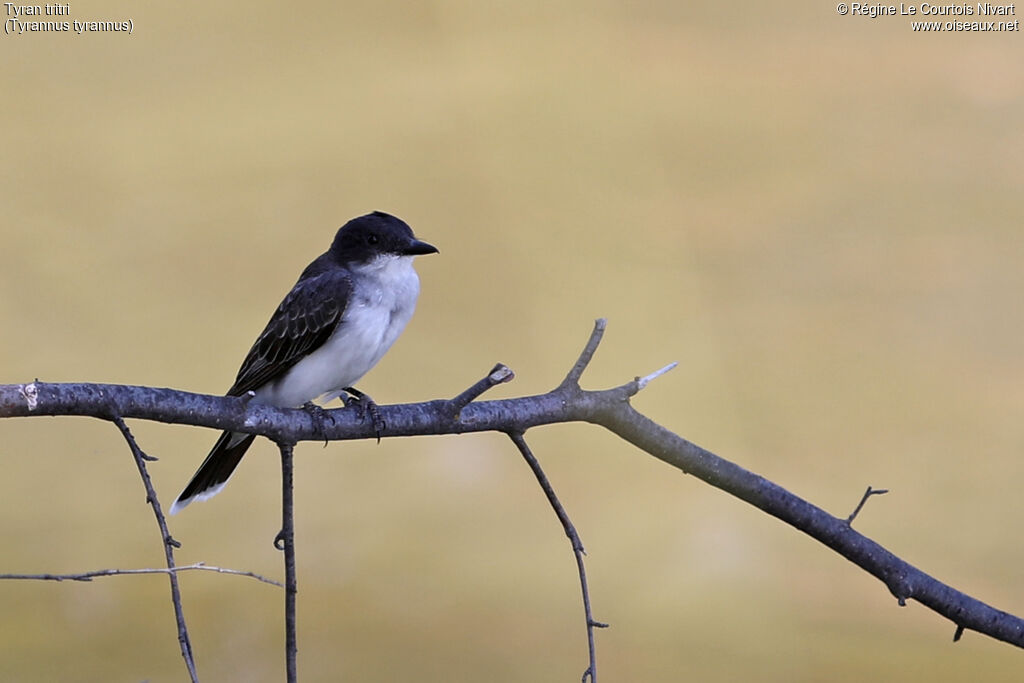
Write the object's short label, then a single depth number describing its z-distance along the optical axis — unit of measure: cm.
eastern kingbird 593
